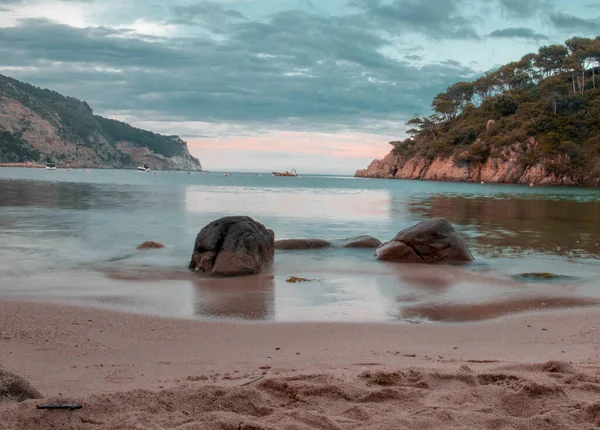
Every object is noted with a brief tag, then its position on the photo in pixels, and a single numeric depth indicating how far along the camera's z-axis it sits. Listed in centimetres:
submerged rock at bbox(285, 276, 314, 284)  1035
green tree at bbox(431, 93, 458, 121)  12581
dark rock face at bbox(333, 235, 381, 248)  1533
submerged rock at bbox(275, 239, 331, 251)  1474
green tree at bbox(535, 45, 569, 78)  10825
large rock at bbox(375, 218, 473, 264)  1314
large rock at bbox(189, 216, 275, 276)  1088
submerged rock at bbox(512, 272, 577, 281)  1112
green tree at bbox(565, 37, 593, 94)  9954
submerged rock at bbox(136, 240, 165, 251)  1479
